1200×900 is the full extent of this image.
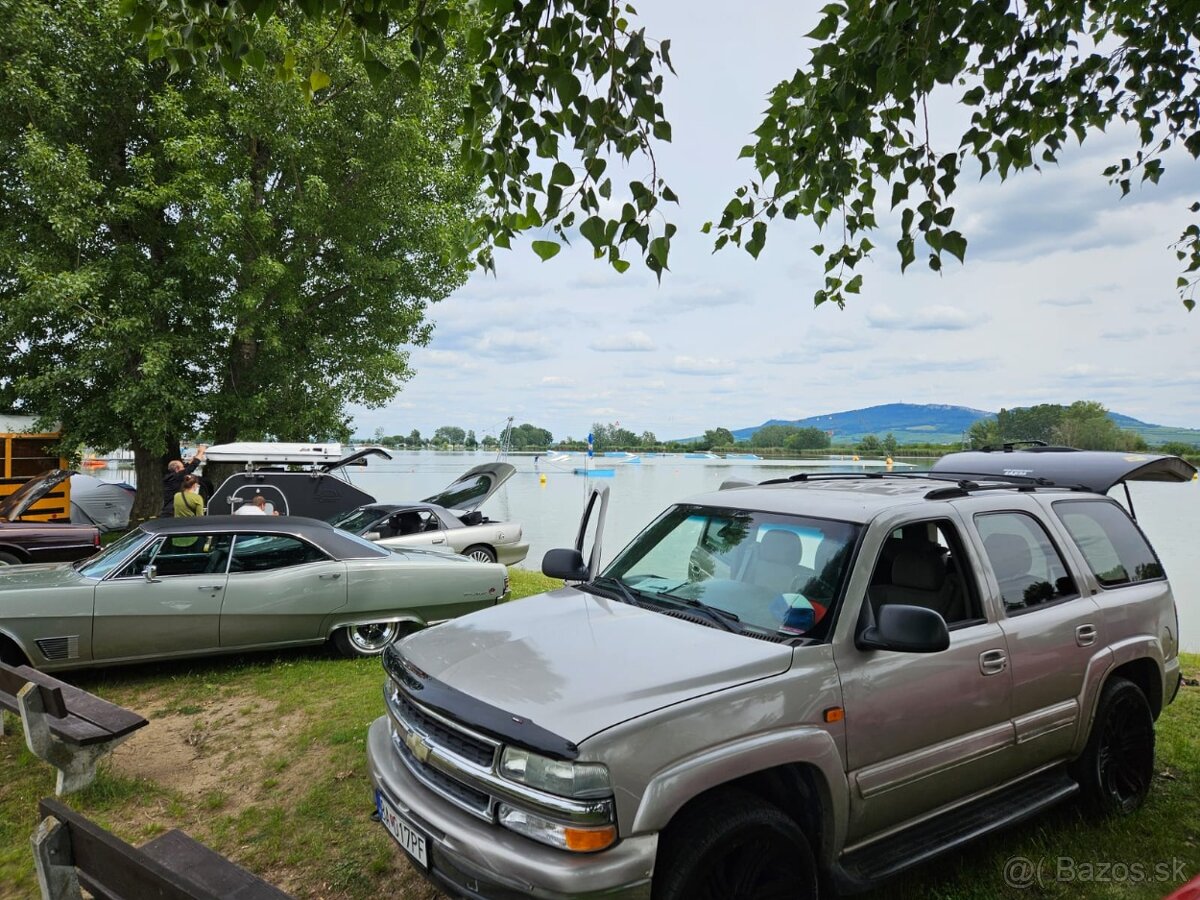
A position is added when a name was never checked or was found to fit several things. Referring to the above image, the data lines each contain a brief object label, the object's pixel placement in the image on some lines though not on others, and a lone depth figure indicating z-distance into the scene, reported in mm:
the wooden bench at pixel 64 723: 4102
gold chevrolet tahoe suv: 2420
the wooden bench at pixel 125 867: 1905
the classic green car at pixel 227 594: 5953
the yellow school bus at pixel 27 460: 14148
